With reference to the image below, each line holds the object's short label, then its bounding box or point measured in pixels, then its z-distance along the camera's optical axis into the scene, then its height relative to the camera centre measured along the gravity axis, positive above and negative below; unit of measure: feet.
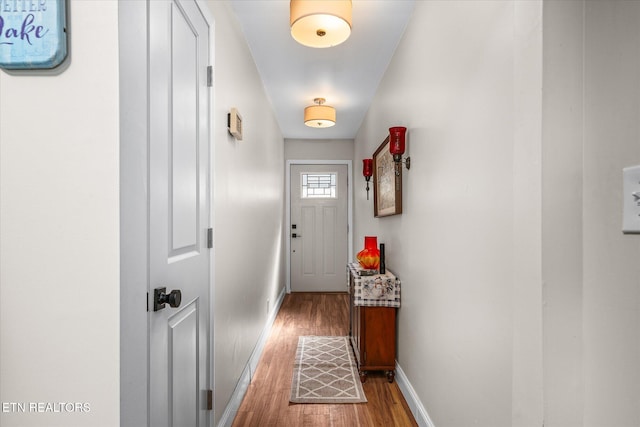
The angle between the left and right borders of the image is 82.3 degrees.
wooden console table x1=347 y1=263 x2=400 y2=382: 8.50 -2.62
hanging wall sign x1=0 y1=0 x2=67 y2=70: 2.95 +1.40
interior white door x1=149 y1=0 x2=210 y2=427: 3.67 +0.00
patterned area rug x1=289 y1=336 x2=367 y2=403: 7.80 -4.01
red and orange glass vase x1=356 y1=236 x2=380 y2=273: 9.29 -1.20
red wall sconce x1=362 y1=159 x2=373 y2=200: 12.99 +1.52
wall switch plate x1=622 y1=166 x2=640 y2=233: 2.50 +0.08
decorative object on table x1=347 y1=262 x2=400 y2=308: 8.49 -1.91
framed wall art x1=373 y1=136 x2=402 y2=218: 8.30 +0.68
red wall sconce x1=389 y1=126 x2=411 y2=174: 7.55 +1.43
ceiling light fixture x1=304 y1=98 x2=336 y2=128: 12.67 +3.36
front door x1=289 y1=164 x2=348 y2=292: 18.99 -1.75
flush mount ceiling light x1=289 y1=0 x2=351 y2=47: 6.20 +3.33
